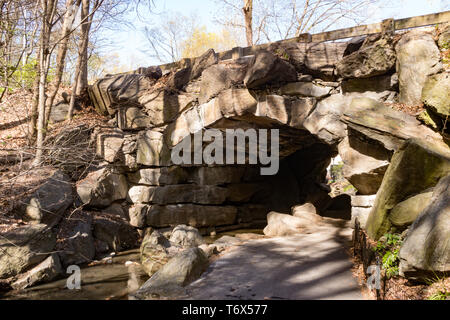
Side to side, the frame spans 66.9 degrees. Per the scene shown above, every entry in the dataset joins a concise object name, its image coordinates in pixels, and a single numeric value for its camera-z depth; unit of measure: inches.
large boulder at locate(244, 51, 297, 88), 279.1
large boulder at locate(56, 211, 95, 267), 260.2
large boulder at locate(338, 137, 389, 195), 228.7
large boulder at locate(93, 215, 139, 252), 309.0
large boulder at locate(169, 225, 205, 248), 261.7
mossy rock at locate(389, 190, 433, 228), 163.2
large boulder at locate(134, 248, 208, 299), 165.3
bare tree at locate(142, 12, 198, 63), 926.3
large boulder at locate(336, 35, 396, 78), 239.6
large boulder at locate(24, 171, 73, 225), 262.7
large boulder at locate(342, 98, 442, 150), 211.3
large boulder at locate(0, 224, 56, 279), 219.6
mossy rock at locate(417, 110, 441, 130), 203.5
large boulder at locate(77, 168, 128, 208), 327.0
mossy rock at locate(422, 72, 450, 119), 190.5
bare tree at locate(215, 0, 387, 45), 697.0
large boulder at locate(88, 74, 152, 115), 377.7
